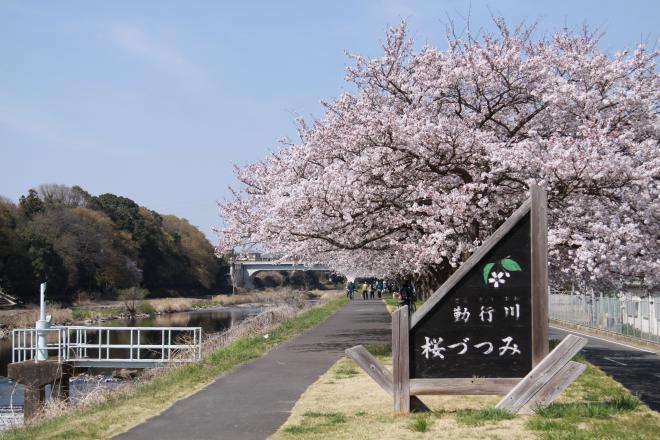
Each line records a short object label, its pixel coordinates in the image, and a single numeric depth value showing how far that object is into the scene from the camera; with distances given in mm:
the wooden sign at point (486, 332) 9758
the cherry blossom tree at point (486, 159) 15203
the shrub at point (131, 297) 61459
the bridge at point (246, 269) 112250
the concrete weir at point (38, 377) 20062
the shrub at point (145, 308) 62719
